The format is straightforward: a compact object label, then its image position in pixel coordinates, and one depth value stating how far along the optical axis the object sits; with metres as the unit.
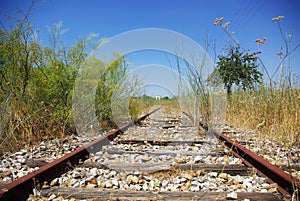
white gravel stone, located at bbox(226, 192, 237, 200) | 1.76
